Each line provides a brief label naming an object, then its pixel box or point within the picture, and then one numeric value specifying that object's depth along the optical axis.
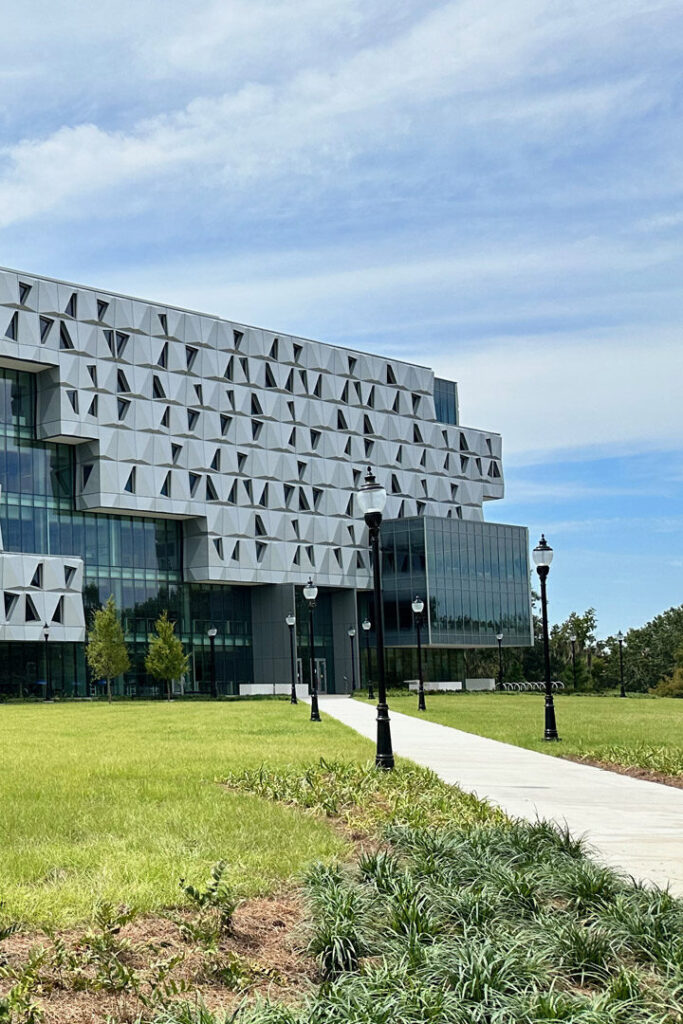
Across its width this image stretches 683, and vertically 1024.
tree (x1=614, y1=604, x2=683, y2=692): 117.31
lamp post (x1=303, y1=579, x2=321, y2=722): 36.50
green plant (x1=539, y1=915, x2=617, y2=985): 6.53
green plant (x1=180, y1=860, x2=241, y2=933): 7.43
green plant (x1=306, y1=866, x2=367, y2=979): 6.72
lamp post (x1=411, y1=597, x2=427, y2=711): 45.12
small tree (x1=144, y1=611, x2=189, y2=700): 69.69
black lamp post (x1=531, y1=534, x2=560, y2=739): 26.00
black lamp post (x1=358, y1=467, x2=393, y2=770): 17.36
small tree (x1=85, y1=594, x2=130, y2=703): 67.56
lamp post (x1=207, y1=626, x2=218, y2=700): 70.96
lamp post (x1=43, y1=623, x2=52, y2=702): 66.75
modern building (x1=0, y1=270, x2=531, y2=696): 70.31
